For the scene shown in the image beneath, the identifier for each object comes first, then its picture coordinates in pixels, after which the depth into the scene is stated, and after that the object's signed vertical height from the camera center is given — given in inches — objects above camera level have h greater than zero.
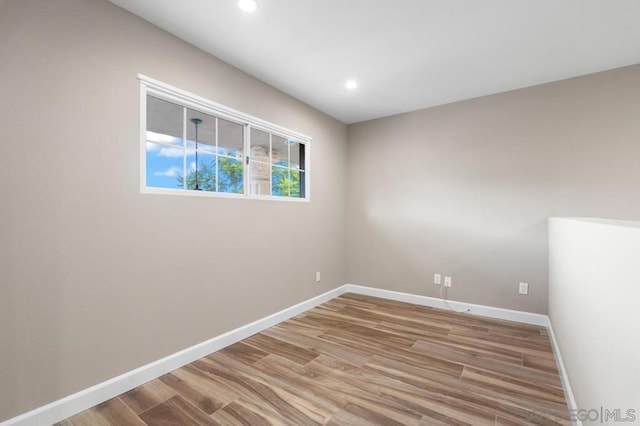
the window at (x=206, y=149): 84.9 +23.4
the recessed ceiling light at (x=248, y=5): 74.3 +56.3
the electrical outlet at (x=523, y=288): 124.0 -33.4
